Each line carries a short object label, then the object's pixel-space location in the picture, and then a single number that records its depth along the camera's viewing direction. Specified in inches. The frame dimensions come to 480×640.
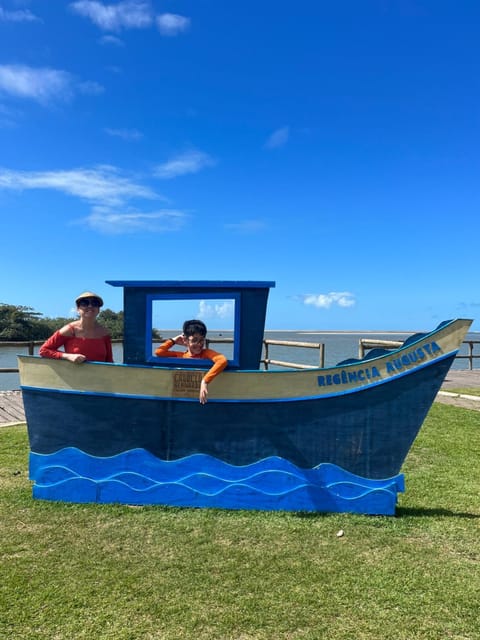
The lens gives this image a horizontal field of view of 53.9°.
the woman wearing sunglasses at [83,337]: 166.7
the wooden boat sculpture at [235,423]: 155.6
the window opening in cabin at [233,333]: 167.2
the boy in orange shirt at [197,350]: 155.8
